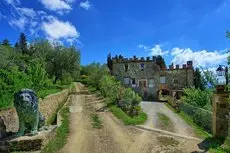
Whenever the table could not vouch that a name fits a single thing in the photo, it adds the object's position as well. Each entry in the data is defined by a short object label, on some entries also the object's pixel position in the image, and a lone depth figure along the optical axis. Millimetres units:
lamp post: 6667
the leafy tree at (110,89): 14801
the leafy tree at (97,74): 24283
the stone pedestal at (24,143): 5065
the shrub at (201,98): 13377
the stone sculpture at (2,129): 5427
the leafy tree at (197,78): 25446
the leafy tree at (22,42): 39667
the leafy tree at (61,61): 23325
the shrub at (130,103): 12968
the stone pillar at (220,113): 6693
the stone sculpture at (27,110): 5118
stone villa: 25919
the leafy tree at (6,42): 41498
